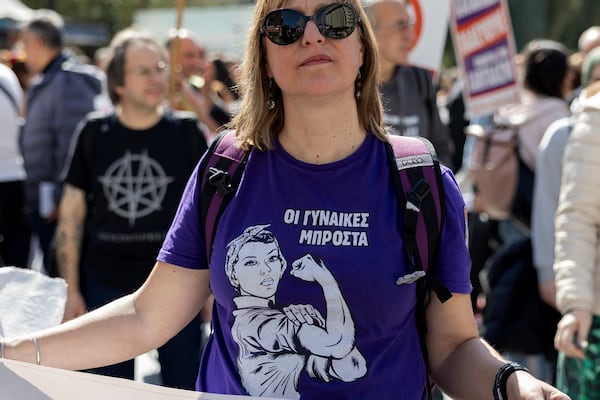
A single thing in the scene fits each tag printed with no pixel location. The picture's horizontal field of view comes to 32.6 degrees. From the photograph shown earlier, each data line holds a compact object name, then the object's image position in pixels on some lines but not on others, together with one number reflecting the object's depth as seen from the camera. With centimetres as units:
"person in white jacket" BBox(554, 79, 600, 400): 359
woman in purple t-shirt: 219
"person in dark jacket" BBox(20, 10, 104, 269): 663
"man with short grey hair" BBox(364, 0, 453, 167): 486
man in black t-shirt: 475
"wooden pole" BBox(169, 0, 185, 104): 631
